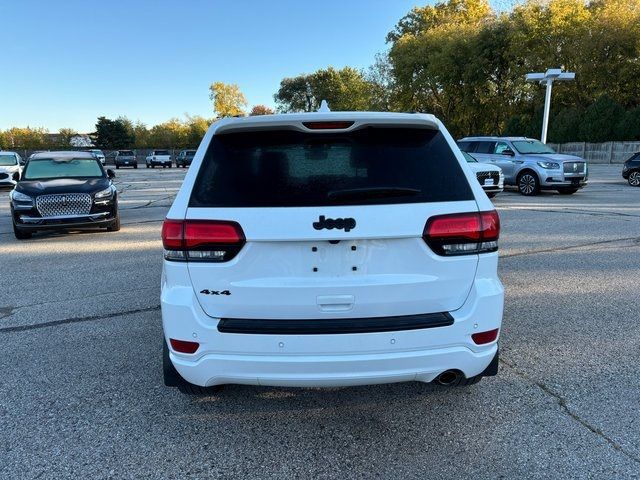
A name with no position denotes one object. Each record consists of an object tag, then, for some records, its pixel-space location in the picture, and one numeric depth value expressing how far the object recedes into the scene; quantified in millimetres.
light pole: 27344
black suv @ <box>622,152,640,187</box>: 19469
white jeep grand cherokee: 2609
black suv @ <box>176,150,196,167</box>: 50250
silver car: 15930
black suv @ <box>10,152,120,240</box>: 9133
